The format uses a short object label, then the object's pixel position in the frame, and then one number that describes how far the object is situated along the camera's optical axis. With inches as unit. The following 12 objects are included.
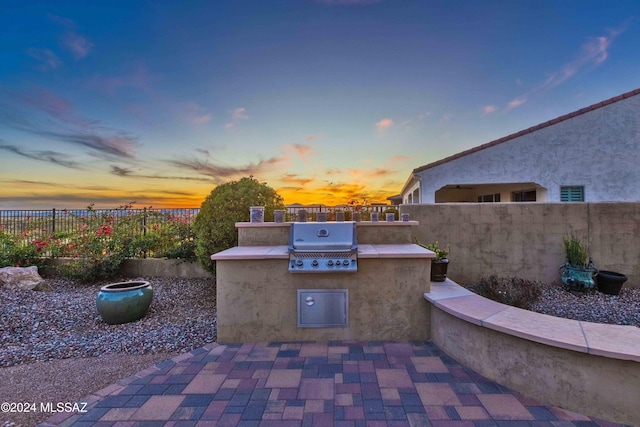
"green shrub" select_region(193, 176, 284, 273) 187.8
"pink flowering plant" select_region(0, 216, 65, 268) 260.7
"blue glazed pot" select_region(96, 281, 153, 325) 159.6
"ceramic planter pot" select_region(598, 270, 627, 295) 197.2
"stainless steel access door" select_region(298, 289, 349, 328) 130.6
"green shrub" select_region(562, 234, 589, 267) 209.0
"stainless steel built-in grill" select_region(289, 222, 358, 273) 128.0
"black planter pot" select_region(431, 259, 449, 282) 157.6
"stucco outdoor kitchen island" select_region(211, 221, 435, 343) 130.3
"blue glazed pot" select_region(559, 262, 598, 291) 201.6
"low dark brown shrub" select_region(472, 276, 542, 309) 164.4
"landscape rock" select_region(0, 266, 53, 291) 220.8
